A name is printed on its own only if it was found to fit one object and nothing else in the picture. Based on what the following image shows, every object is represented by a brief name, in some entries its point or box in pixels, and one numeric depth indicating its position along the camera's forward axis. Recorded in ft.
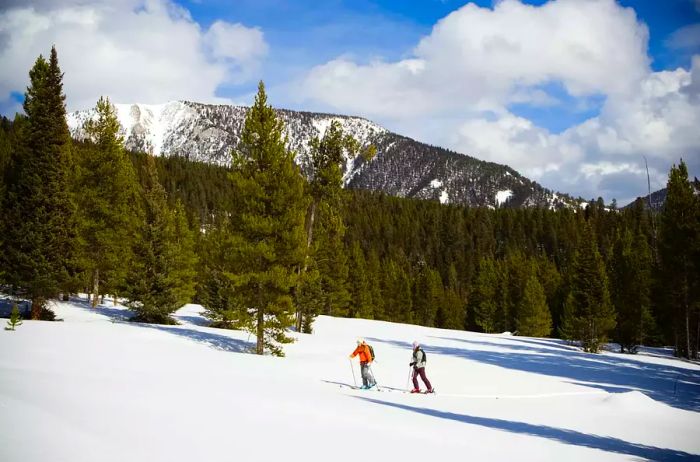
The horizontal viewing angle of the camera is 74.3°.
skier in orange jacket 54.08
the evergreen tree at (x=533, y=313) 204.33
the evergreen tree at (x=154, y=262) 89.40
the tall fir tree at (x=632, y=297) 141.49
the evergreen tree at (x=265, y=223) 69.31
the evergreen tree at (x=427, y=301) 286.05
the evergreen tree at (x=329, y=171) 100.53
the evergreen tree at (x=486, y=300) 257.75
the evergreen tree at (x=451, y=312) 286.52
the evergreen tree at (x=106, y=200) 100.22
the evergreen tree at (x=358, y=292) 222.89
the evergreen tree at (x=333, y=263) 104.27
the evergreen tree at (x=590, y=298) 126.52
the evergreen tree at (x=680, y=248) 116.57
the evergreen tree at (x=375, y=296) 245.65
